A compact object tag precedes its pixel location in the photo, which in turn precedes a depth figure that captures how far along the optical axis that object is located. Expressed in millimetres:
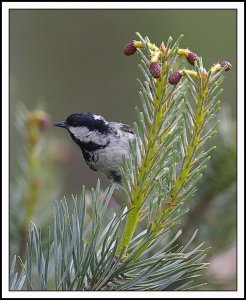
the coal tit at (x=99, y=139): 3568
